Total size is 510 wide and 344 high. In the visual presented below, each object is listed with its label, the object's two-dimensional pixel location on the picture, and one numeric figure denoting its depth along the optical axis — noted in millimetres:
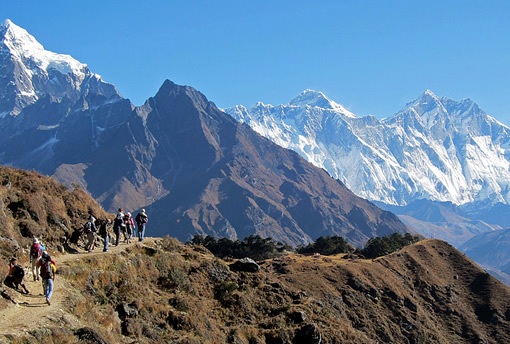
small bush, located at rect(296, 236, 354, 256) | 110375
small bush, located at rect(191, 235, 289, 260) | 100688
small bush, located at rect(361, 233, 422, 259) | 101312
